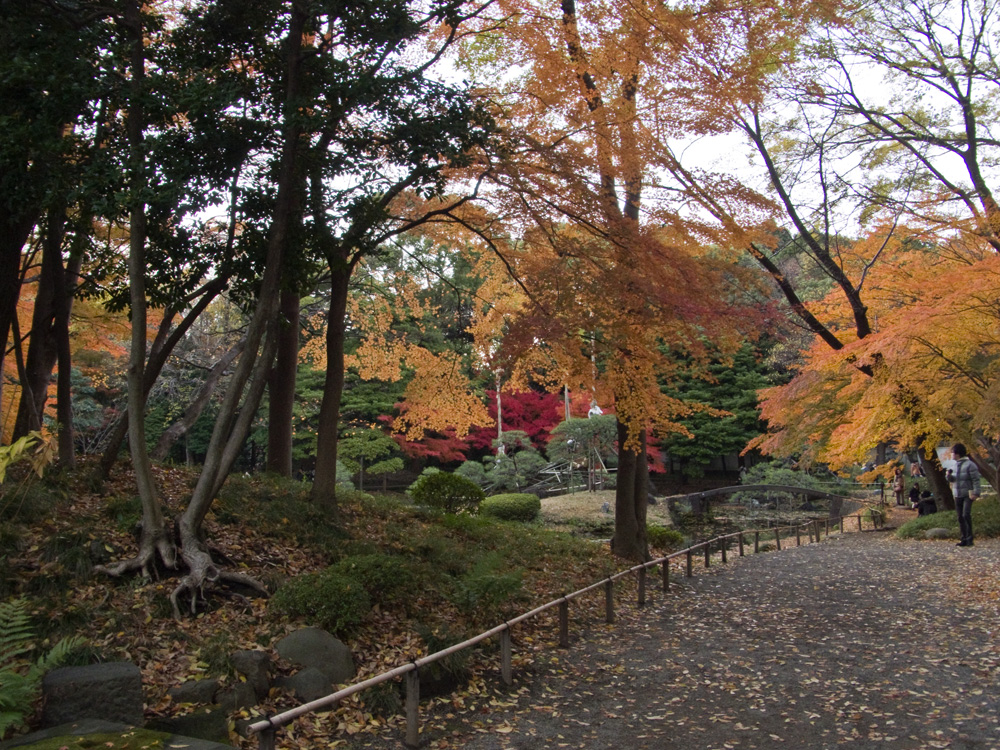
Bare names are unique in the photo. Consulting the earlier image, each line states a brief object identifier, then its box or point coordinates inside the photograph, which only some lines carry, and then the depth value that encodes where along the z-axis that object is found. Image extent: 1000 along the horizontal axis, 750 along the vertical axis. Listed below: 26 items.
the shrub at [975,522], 15.86
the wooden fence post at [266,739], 3.64
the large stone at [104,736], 3.49
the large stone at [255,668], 4.93
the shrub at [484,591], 6.84
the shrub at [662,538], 15.80
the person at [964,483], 11.73
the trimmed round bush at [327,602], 5.90
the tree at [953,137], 11.98
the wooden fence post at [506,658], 5.99
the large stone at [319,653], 5.38
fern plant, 3.65
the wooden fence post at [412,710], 4.71
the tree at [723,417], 33.19
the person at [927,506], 20.14
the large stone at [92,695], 3.88
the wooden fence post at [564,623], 7.13
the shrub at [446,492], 13.07
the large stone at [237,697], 4.66
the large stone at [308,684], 5.05
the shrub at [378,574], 6.45
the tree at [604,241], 9.19
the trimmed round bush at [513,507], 20.72
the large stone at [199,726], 4.22
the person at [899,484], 26.62
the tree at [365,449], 26.45
